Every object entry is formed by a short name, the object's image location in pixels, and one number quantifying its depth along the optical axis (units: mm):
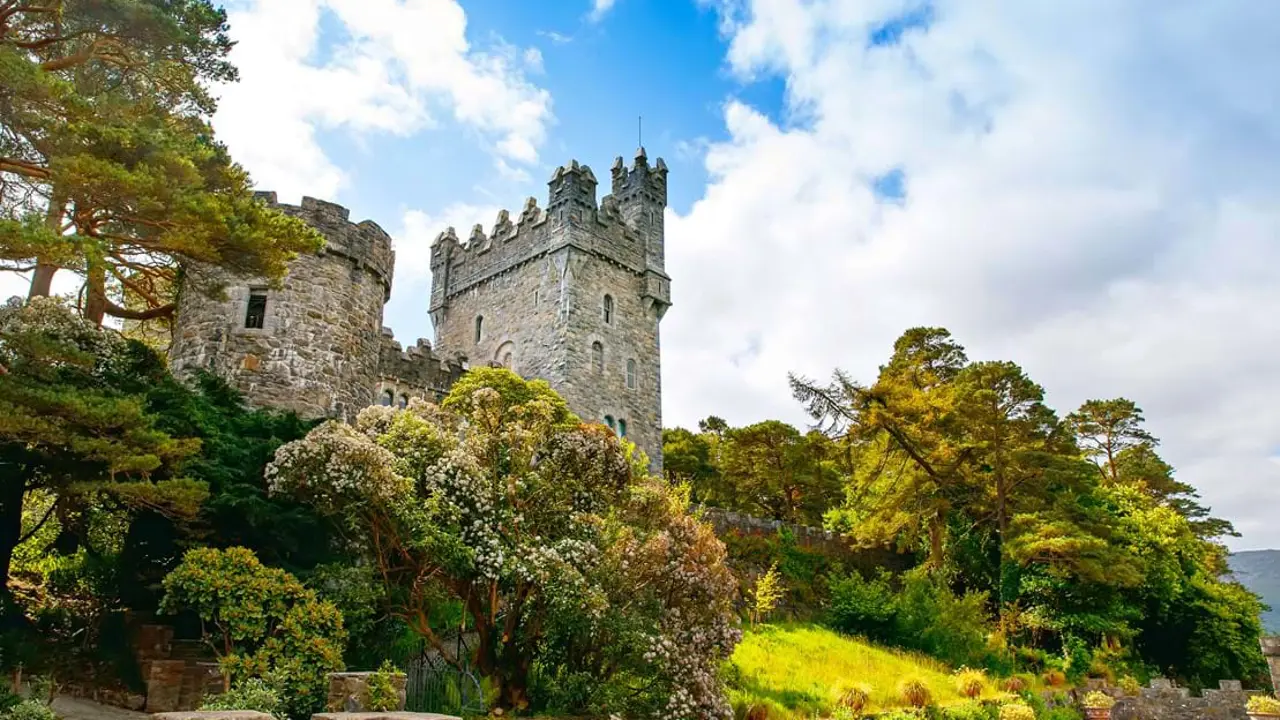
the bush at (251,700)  9156
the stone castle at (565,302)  28734
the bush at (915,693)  16766
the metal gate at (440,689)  11962
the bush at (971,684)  18703
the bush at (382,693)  9547
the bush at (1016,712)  17656
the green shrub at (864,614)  22656
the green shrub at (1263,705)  15582
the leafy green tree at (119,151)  10469
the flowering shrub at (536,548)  11625
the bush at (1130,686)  22156
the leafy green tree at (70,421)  9648
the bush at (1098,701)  20578
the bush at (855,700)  15688
